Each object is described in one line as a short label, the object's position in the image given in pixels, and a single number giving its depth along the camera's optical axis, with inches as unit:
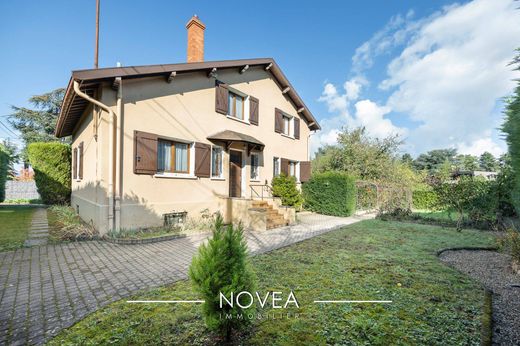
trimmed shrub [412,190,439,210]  728.3
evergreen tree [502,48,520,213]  122.0
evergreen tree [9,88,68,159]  1029.2
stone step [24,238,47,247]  246.7
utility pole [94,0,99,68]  423.2
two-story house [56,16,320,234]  292.5
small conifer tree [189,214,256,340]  90.0
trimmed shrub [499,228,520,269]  195.6
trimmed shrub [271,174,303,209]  456.4
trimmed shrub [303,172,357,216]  536.0
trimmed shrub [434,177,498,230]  386.6
